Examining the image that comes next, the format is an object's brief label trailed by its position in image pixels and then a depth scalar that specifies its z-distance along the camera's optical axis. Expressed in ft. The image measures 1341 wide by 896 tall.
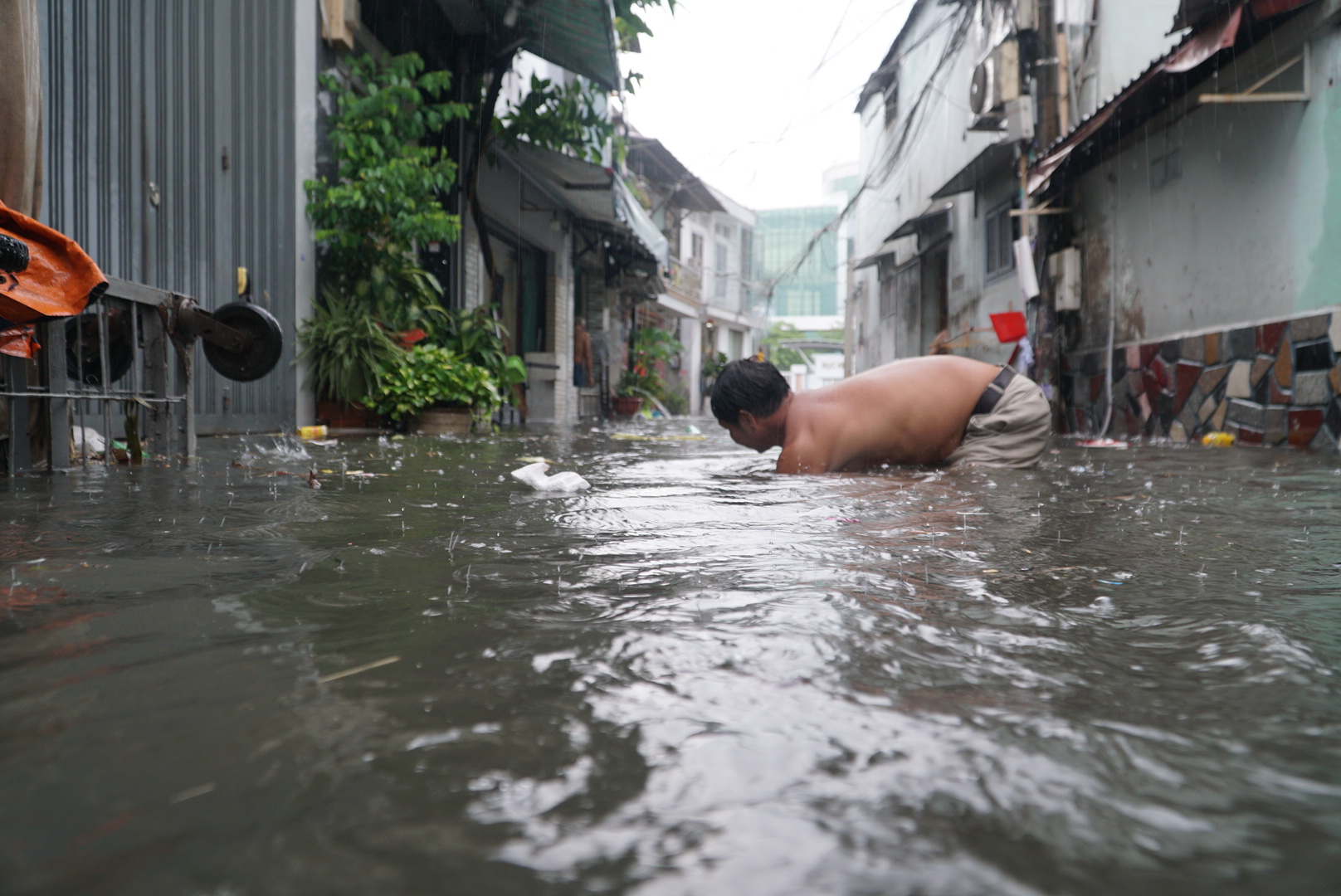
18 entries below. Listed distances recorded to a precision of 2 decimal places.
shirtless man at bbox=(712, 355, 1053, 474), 12.84
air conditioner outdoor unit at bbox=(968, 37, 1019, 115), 30.22
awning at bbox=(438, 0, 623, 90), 27.25
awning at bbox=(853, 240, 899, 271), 60.29
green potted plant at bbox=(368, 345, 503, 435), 23.84
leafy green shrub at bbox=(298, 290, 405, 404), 22.97
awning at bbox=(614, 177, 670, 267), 36.09
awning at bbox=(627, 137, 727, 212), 70.23
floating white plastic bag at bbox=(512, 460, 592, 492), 11.00
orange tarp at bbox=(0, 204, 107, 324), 8.36
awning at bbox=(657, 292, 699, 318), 82.48
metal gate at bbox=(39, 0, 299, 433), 14.87
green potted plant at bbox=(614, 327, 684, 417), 57.62
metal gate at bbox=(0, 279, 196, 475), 10.64
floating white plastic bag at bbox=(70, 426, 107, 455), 13.26
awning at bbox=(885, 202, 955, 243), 47.55
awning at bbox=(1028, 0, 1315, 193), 17.51
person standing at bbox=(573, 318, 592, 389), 50.36
